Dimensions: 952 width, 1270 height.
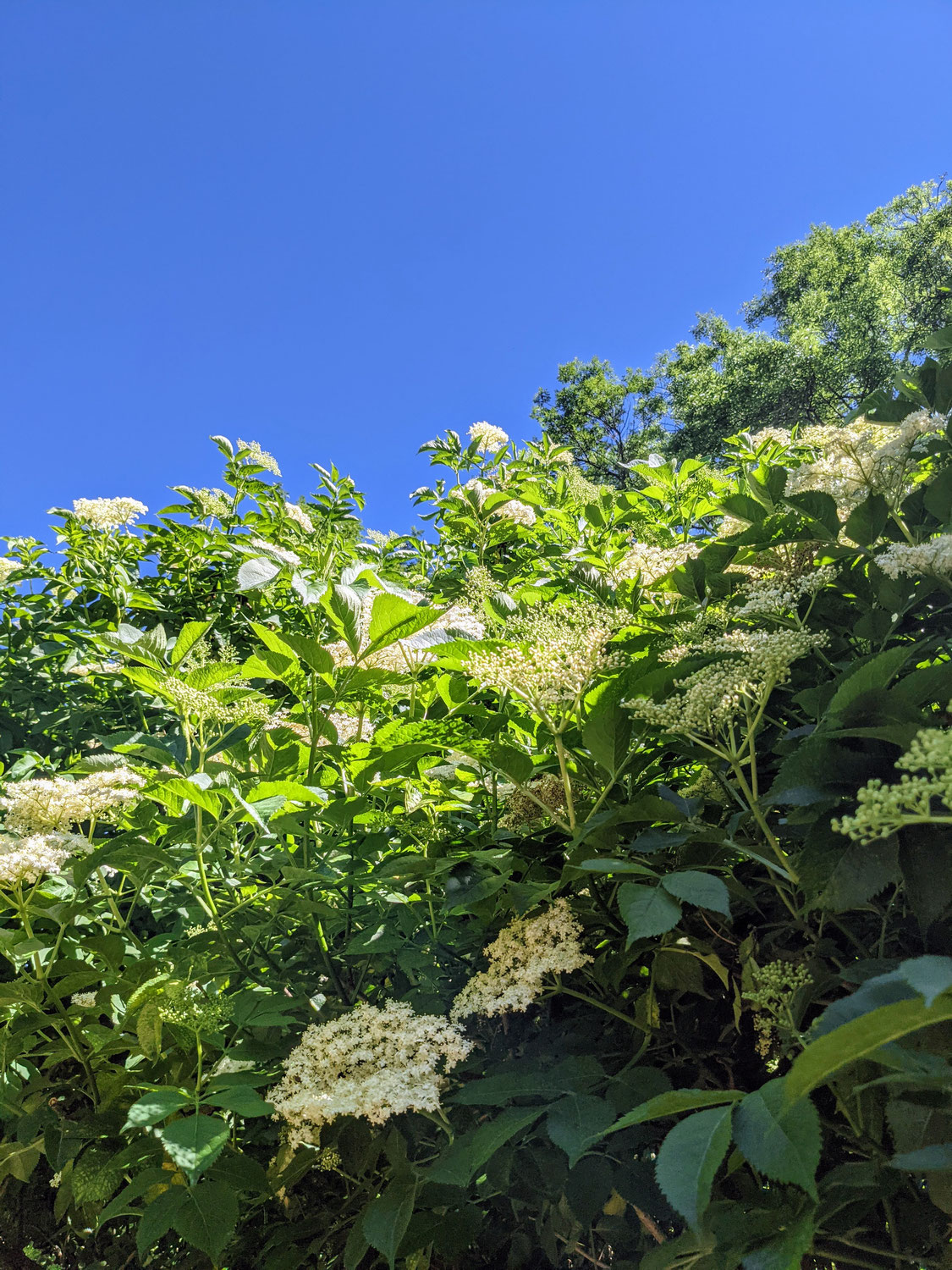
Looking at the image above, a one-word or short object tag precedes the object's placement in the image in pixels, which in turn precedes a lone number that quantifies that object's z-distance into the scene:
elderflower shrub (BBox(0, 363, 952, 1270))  0.94
